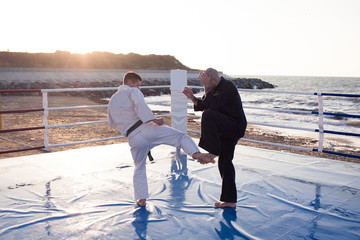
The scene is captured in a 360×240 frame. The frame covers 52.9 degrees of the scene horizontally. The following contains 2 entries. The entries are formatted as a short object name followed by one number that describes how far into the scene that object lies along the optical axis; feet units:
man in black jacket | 10.77
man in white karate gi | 11.35
